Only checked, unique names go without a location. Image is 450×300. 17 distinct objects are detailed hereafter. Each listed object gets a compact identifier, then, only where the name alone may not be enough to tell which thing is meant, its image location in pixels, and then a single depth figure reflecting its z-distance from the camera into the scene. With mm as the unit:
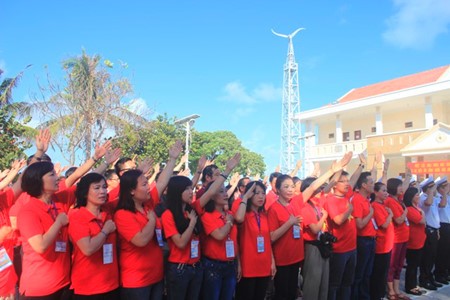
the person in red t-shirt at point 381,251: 4547
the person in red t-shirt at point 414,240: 5215
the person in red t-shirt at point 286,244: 3678
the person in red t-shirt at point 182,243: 3002
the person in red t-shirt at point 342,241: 3965
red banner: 13758
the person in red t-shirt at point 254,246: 3416
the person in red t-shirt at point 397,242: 4926
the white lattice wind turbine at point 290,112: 26781
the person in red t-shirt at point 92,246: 2590
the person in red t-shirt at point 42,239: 2495
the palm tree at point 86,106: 13906
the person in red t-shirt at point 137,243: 2779
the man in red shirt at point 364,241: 4254
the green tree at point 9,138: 9977
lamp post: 16109
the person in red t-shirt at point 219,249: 3164
